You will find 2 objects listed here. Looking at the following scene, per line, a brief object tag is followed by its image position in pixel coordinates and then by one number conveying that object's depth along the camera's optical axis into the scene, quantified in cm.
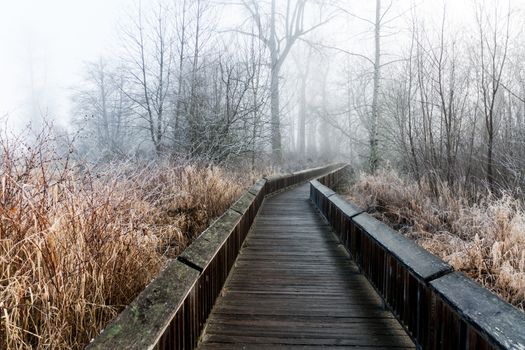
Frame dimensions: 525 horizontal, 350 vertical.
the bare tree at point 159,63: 1397
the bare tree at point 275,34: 2288
